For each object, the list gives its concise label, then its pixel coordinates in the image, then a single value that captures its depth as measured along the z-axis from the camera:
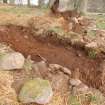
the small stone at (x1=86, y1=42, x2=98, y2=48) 1.69
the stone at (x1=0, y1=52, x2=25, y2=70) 1.36
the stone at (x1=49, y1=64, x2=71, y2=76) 1.45
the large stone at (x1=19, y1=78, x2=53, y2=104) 1.22
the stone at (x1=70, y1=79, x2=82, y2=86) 1.38
